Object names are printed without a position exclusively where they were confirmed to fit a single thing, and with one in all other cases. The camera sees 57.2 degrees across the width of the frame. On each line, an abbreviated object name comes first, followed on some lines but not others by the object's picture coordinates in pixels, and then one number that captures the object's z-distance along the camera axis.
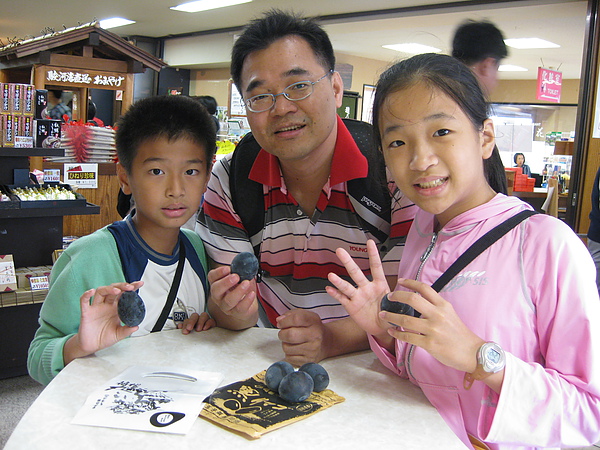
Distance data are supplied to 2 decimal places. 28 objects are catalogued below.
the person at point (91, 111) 6.38
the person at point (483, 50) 2.59
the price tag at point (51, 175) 3.65
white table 0.93
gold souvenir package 0.97
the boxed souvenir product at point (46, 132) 3.22
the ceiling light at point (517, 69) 6.02
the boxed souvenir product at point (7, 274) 2.96
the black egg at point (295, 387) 1.07
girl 0.99
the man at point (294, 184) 1.64
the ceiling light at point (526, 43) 6.48
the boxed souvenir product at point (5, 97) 3.01
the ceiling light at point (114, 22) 9.55
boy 1.44
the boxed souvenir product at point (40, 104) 3.24
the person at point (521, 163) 6.21
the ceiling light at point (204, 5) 7.79
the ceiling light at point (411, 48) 8.18
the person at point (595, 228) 3.45
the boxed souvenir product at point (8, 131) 3.01
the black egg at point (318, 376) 1.13
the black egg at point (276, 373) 1.13
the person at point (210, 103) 4.87
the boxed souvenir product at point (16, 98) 3.04
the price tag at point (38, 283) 3.07
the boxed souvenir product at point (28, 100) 3.10
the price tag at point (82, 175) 3.87
